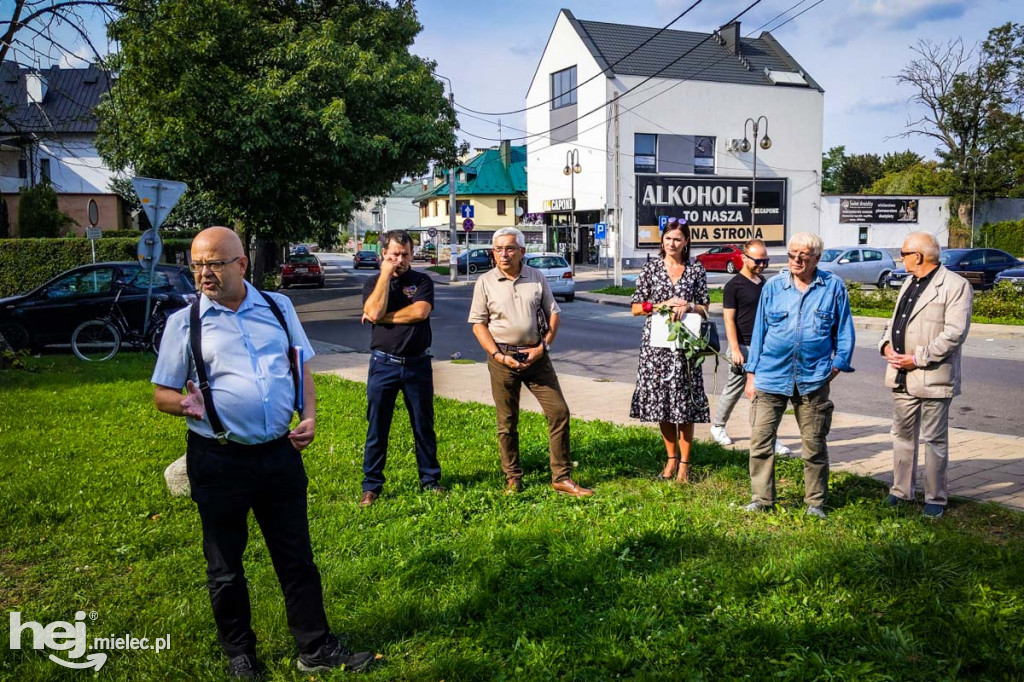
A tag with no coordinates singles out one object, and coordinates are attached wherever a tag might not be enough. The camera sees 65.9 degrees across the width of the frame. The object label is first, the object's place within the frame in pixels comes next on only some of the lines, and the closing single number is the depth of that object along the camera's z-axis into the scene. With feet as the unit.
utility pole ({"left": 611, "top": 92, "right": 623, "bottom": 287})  102.92
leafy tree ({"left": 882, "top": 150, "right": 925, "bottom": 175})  231.11
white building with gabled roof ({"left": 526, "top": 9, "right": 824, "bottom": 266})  144.46
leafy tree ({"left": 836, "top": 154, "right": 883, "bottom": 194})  250.98
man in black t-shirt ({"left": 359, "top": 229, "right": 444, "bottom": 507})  18.30
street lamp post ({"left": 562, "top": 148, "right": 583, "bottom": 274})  130.82
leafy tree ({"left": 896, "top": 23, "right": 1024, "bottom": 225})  161.27
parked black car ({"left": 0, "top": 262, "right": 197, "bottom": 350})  45.32
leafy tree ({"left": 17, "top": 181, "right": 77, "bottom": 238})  92.99
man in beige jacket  16.53
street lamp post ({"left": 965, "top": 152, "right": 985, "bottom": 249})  159.74
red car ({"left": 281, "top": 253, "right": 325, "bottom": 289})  121.60
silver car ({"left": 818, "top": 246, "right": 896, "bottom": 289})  94.27
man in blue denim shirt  16.34
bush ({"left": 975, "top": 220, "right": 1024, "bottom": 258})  144.25
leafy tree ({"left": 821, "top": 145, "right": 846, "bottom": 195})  273.33
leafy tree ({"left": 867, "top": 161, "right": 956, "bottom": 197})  168.55
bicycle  43.73
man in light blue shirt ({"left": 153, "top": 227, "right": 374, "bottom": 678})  10.37
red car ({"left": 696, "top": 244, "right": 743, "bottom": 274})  130.72
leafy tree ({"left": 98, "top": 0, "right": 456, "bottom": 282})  58.54
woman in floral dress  18.90
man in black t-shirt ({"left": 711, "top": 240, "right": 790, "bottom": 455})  21.93
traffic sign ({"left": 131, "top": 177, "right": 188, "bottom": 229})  39.06
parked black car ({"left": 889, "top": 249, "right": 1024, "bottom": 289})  85.81
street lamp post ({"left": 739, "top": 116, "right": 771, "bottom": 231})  145.83
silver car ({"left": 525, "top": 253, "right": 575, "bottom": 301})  88.17
